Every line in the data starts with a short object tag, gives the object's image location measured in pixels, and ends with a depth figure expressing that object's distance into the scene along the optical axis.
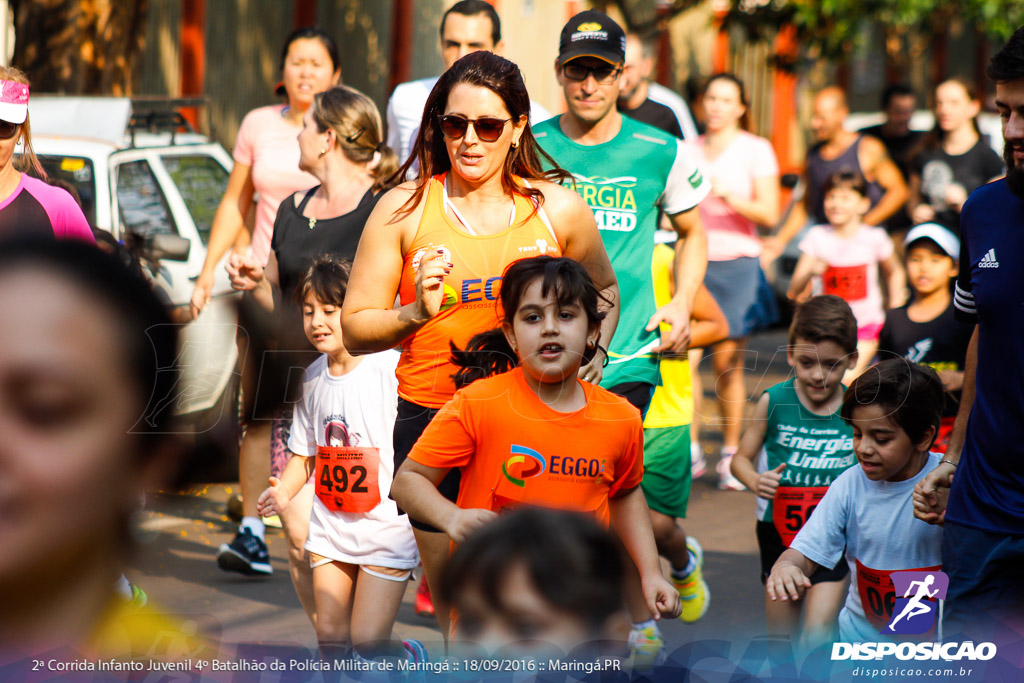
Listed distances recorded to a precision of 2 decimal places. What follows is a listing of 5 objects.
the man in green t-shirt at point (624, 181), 9.36
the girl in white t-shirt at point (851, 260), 15.96
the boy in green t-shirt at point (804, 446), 8.64
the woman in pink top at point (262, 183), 12.33
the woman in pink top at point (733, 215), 15.35
